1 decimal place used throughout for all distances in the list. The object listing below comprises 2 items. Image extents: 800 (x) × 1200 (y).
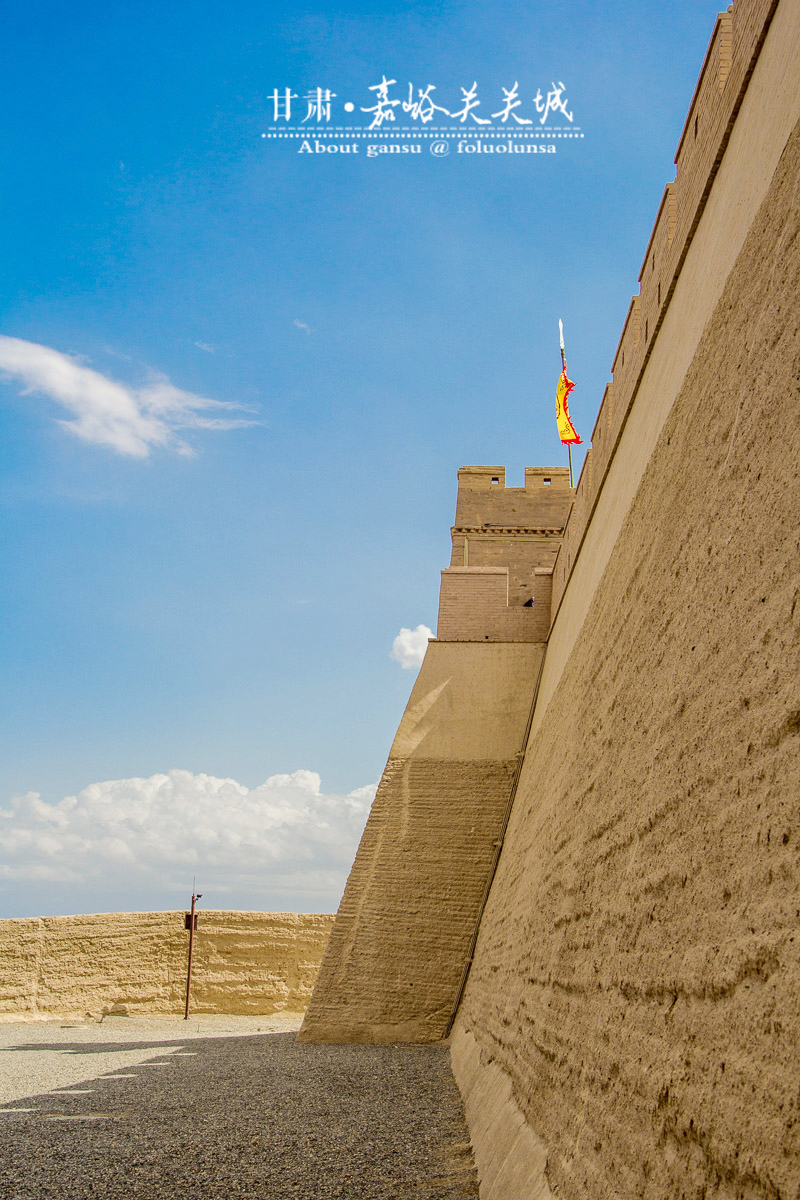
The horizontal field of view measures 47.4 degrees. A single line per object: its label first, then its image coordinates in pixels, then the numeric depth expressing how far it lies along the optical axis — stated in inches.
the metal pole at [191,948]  638.3
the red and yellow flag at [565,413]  776.3
